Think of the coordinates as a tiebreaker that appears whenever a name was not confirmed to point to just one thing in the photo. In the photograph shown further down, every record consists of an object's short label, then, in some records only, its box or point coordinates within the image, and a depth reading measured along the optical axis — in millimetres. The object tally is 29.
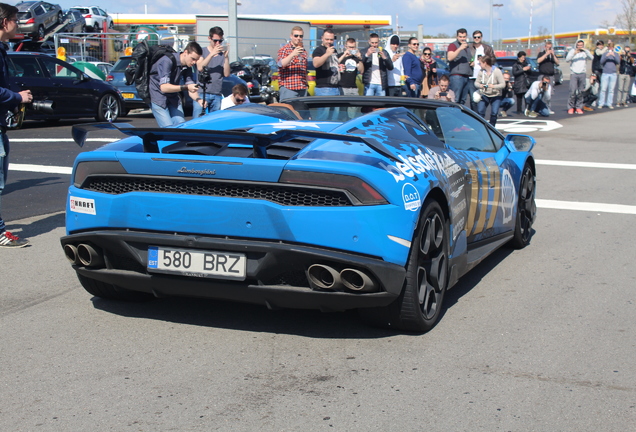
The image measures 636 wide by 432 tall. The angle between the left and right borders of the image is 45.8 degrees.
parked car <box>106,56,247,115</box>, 17172
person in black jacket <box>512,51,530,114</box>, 20359
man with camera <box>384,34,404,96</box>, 14188
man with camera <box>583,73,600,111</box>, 21531
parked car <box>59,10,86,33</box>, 37388
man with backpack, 8789
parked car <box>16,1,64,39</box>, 34125
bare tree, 60344
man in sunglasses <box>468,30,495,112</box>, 14562
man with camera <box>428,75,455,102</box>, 12874
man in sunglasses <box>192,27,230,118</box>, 10930
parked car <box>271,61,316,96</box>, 12473
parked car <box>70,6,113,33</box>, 41844
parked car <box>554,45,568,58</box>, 73912
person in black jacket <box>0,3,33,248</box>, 6082
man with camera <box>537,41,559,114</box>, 19609
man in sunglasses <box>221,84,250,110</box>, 9588
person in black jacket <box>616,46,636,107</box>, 25016
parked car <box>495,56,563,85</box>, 28973
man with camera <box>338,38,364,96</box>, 12617
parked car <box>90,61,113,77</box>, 24078
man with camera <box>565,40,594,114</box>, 19922
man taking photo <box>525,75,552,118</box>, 19995
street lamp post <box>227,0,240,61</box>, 19344
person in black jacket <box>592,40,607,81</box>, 22109
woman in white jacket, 14133
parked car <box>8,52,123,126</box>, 15820
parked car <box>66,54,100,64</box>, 24491
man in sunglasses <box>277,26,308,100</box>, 11062
